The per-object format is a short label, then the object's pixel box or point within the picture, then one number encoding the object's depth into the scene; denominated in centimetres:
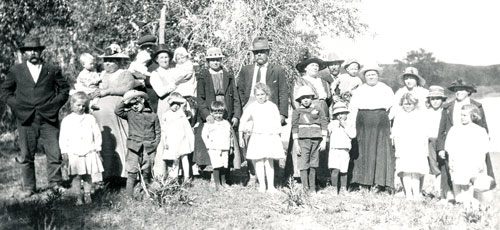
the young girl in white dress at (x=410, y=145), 717
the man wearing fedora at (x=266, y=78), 800
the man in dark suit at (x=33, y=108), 730
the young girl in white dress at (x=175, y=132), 765
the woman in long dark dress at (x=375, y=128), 755
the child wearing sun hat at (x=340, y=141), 764
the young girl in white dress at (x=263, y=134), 750
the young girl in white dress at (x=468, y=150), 659
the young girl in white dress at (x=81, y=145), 676
